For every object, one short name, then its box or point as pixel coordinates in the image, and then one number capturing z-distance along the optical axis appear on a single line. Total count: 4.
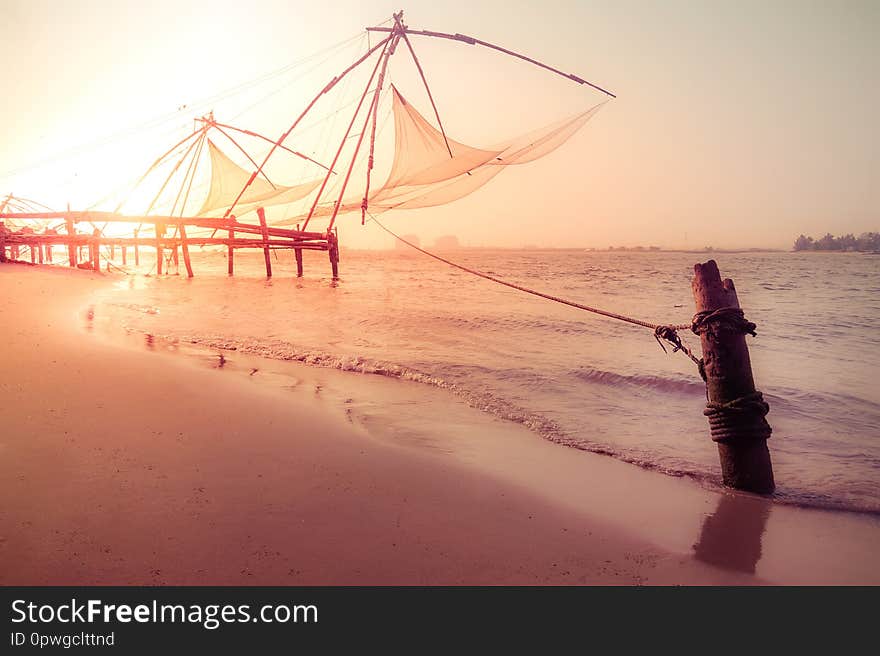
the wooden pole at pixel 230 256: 19.15
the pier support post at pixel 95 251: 20.22
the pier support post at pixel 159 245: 19.38
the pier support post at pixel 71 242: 19.64
